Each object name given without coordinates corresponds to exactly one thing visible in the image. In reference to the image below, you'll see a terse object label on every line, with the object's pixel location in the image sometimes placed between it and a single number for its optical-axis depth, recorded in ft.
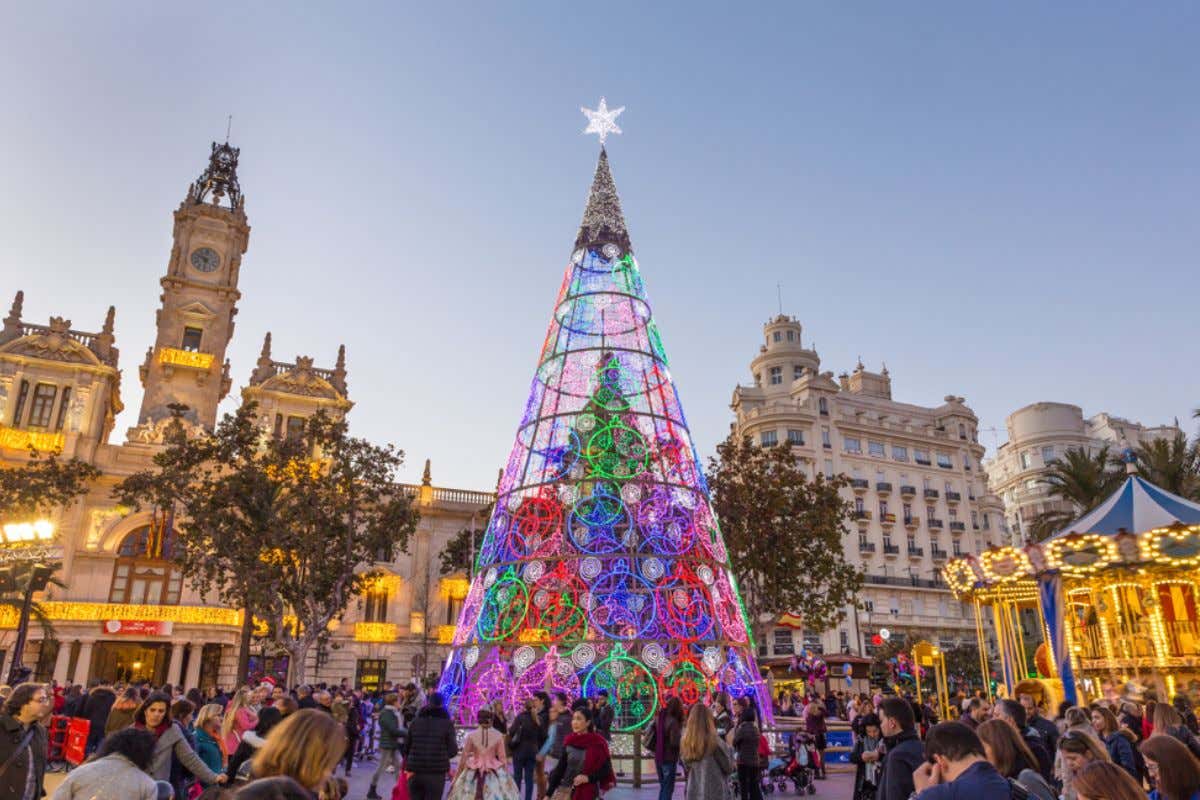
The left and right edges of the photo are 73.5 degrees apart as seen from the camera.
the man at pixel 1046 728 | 25.36
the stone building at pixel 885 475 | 168.45
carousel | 52.47
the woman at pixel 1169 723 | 21.44
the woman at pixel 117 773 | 13.28
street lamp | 59.47
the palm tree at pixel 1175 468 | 84.69
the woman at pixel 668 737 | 32.45
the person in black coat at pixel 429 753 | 25.99
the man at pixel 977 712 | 27.89
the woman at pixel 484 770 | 25.82
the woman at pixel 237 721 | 24.57
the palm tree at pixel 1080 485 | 92.03
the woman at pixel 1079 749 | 16.53
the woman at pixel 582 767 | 23.94
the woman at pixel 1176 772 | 12.05
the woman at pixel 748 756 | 31.40
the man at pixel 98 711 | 38.37
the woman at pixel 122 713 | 25.46
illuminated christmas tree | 46.44
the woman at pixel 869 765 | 26.48
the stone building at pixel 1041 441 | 231.71
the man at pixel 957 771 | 10.84
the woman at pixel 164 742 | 19.24
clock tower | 125.59
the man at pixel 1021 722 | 21.04
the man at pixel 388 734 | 38.60
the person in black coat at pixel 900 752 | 15.37
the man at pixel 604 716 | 41.24
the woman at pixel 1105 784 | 10.05
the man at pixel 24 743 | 18.42
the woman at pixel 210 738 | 22.30
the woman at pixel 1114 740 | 23.18
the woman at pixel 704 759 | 21.90
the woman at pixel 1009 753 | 14.88
